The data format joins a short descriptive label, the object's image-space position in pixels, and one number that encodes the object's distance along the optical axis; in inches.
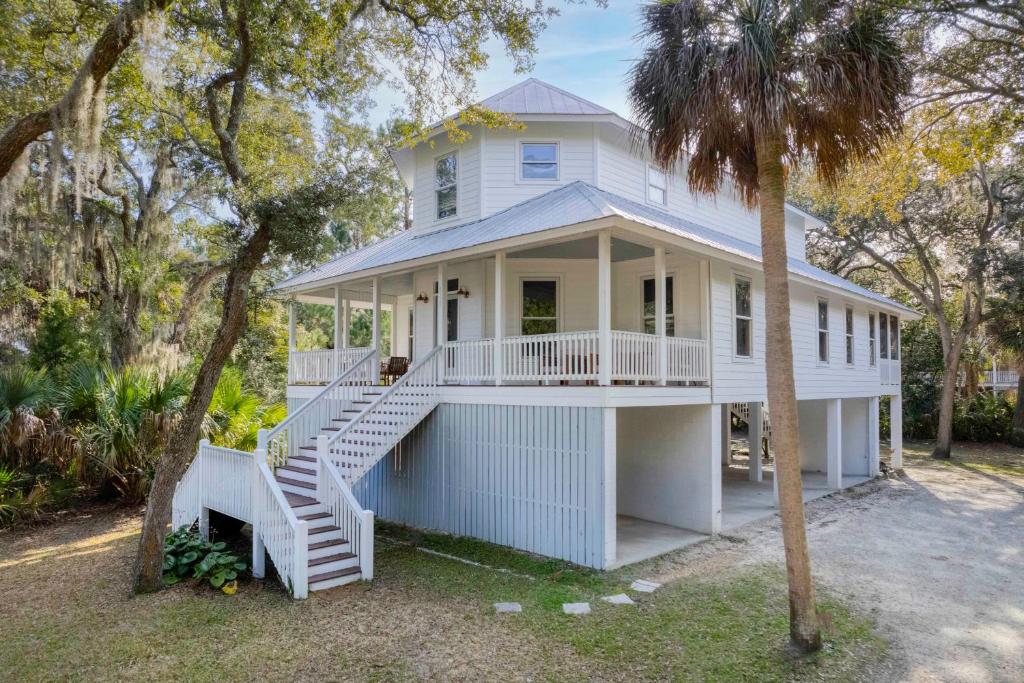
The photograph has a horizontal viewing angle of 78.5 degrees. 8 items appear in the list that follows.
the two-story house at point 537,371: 357.1
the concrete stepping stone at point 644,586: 316.2
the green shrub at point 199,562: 332.5
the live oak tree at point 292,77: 323.0
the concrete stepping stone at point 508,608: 284.5
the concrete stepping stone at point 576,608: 283.1
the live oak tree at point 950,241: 802.2
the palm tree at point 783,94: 239.5
